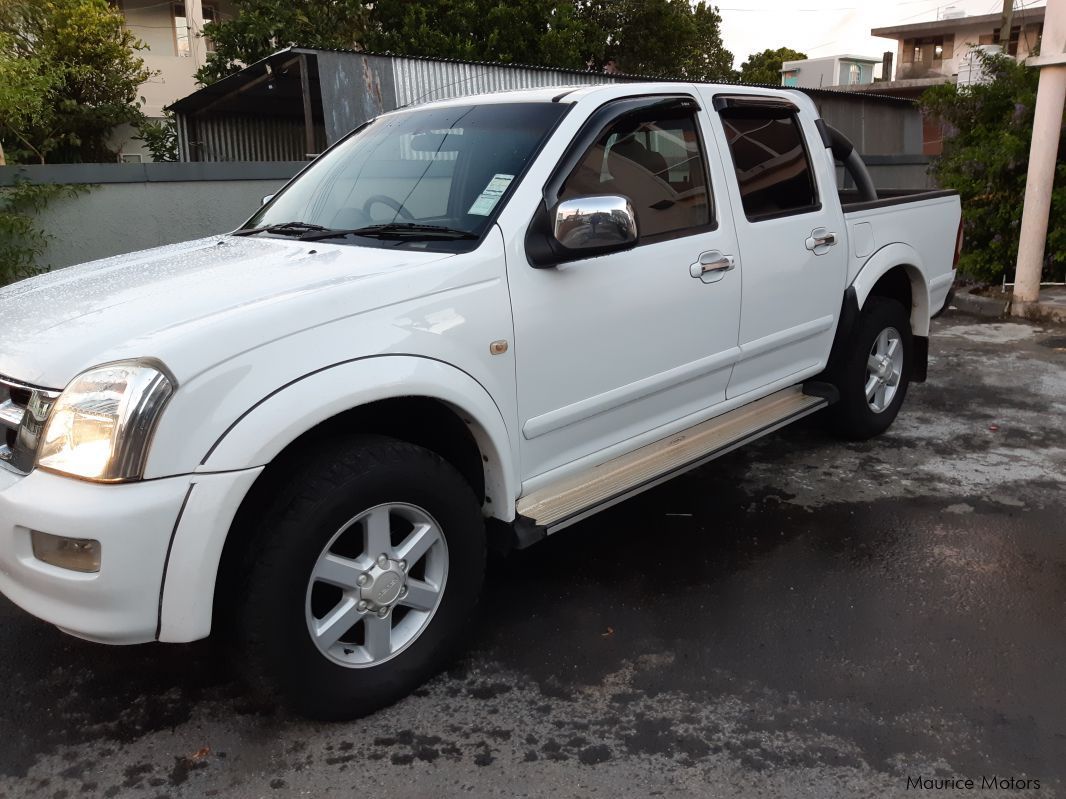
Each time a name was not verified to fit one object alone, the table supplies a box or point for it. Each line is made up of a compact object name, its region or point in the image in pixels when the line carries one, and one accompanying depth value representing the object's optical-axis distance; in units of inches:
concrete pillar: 319.0
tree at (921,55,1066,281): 368.2
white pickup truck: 87.7
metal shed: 441.7
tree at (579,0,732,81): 1099.9
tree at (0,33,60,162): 298.4
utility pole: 1006.4
